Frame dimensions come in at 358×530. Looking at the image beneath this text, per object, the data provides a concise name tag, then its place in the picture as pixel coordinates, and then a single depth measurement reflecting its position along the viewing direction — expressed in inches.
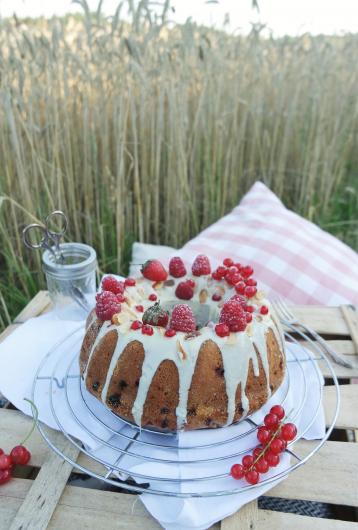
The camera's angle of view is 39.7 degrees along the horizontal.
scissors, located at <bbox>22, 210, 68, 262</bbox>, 47.5
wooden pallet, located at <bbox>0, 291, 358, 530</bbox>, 31.6
